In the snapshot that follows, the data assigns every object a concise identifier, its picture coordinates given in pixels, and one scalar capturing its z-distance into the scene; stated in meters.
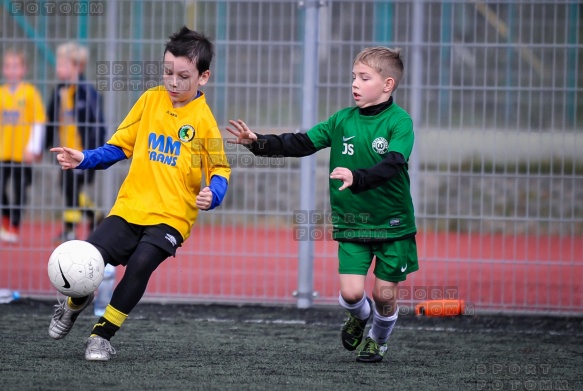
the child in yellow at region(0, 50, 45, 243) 17.44
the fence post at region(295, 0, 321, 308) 16.56
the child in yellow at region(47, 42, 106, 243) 17.01
